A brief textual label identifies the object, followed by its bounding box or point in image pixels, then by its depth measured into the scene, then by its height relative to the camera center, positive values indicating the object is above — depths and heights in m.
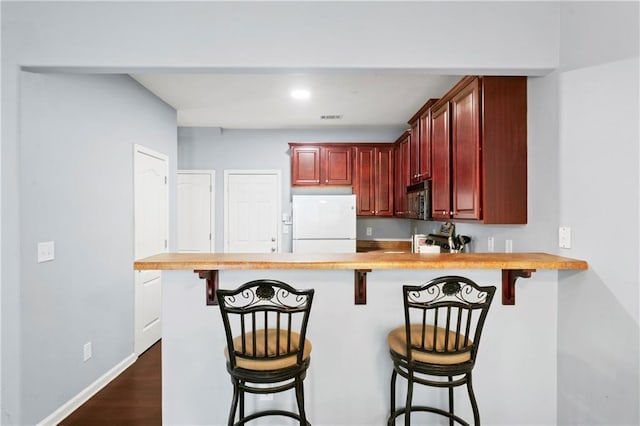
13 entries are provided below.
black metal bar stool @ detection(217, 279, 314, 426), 1.53 -0.68
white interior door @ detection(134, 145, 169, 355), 3.25 -0.19
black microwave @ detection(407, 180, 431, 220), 3.30 +0.11
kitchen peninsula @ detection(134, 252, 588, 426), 2.02 -0.80
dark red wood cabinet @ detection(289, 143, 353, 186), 4.69 +0.64
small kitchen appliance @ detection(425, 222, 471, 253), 3.15 -0.28
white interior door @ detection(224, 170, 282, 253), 4.96 +0.00
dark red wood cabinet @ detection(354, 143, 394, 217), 4.68 +0.45
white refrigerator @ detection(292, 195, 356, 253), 4.38 -0.17
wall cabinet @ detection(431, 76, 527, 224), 2.21 +0.40
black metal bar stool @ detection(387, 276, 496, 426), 1.57 -0.67
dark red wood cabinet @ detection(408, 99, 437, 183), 3.33 +0.69
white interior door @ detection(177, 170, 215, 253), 4.96 +0.00
